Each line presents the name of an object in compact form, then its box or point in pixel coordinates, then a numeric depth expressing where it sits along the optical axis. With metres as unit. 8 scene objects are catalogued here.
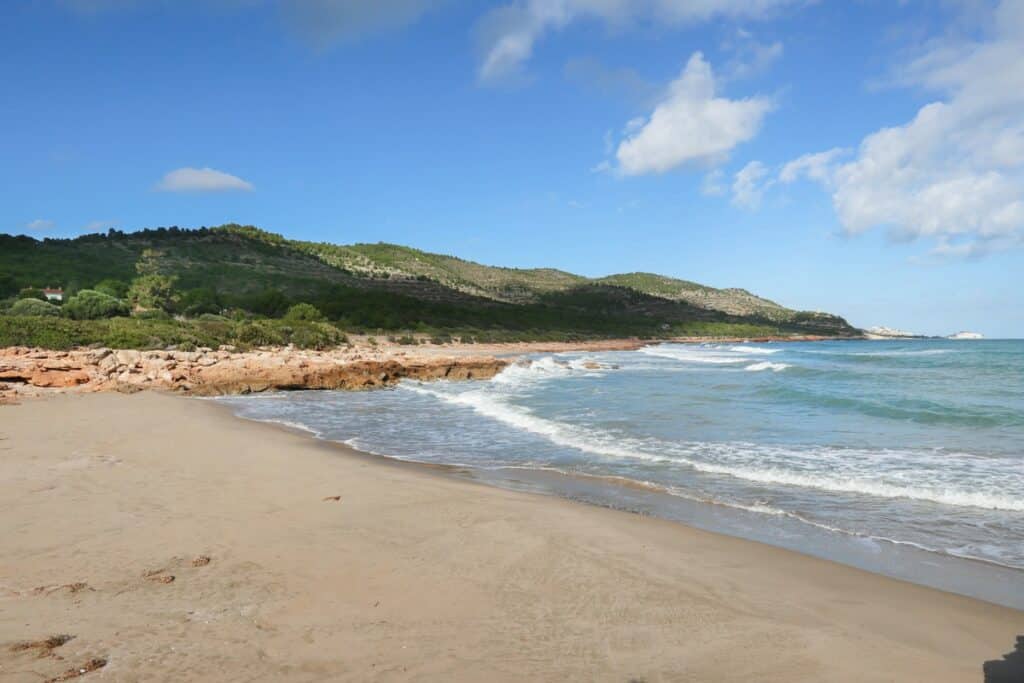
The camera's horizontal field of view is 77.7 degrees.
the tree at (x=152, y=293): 37.94
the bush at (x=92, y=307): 29.92
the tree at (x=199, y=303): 39.88
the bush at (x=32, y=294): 37.38
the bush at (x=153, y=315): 31.80
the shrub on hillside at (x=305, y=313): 39.97
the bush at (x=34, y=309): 28.19
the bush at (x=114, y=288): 41.28
